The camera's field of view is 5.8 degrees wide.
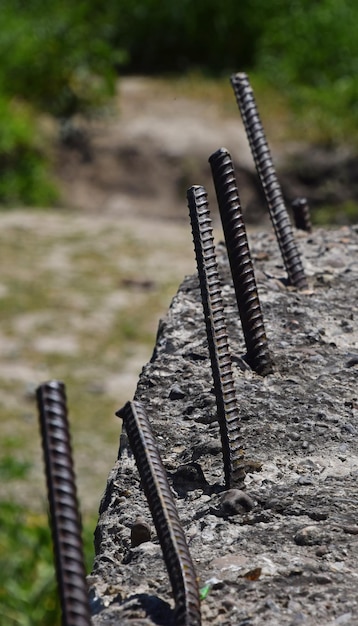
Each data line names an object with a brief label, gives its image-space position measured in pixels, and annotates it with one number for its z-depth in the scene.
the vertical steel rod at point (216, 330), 2.76
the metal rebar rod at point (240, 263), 2.86
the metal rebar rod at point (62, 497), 2.50
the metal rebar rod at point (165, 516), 2.61
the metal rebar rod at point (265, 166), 3.13
